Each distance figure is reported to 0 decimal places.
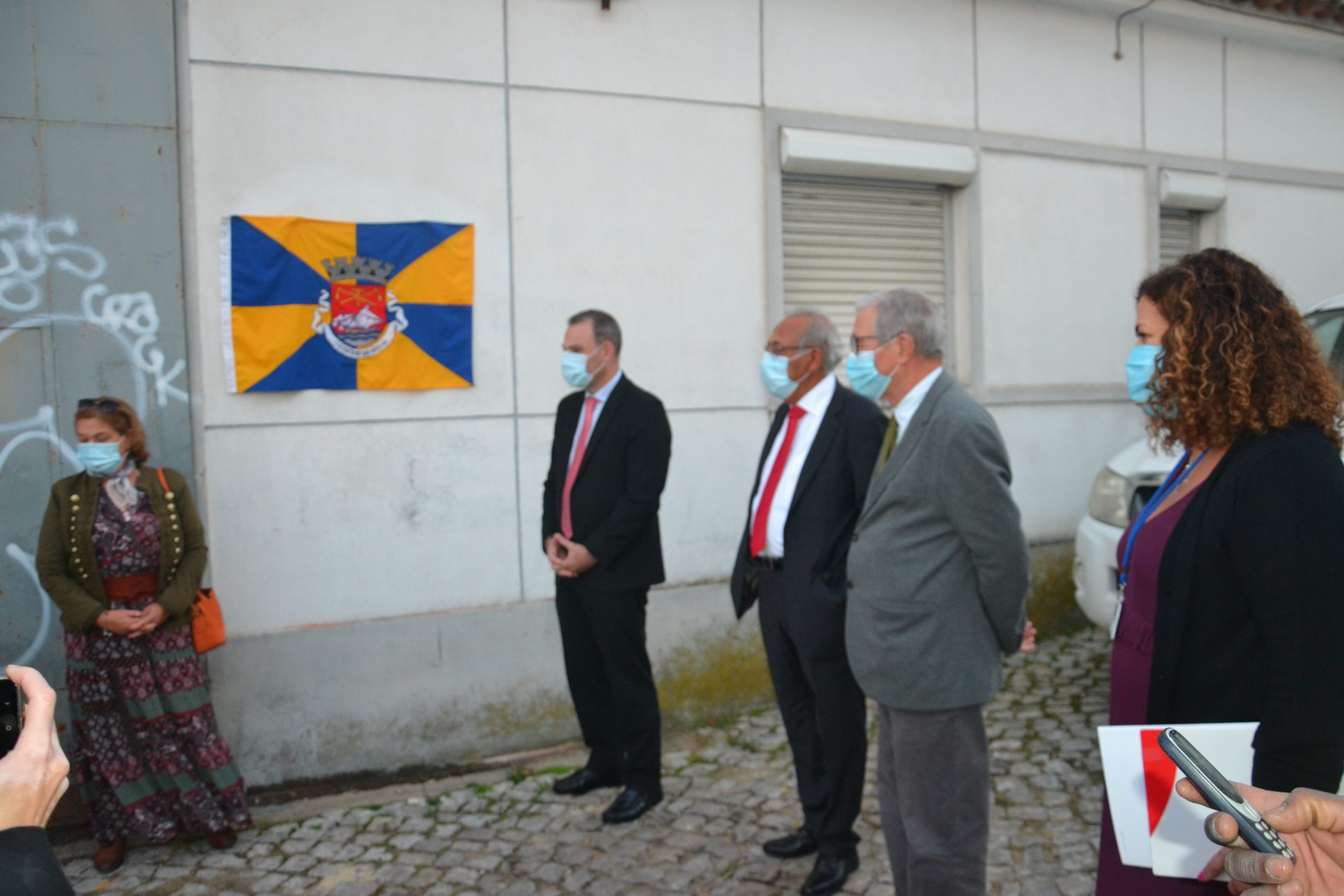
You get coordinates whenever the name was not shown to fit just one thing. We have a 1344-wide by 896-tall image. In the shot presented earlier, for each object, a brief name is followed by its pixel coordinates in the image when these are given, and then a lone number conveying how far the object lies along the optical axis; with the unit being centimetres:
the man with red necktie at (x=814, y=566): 345
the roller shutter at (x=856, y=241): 627
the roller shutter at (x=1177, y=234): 775
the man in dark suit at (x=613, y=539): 423
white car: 507
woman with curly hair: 180
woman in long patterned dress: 394
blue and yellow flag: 468
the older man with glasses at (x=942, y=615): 272
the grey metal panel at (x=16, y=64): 427
